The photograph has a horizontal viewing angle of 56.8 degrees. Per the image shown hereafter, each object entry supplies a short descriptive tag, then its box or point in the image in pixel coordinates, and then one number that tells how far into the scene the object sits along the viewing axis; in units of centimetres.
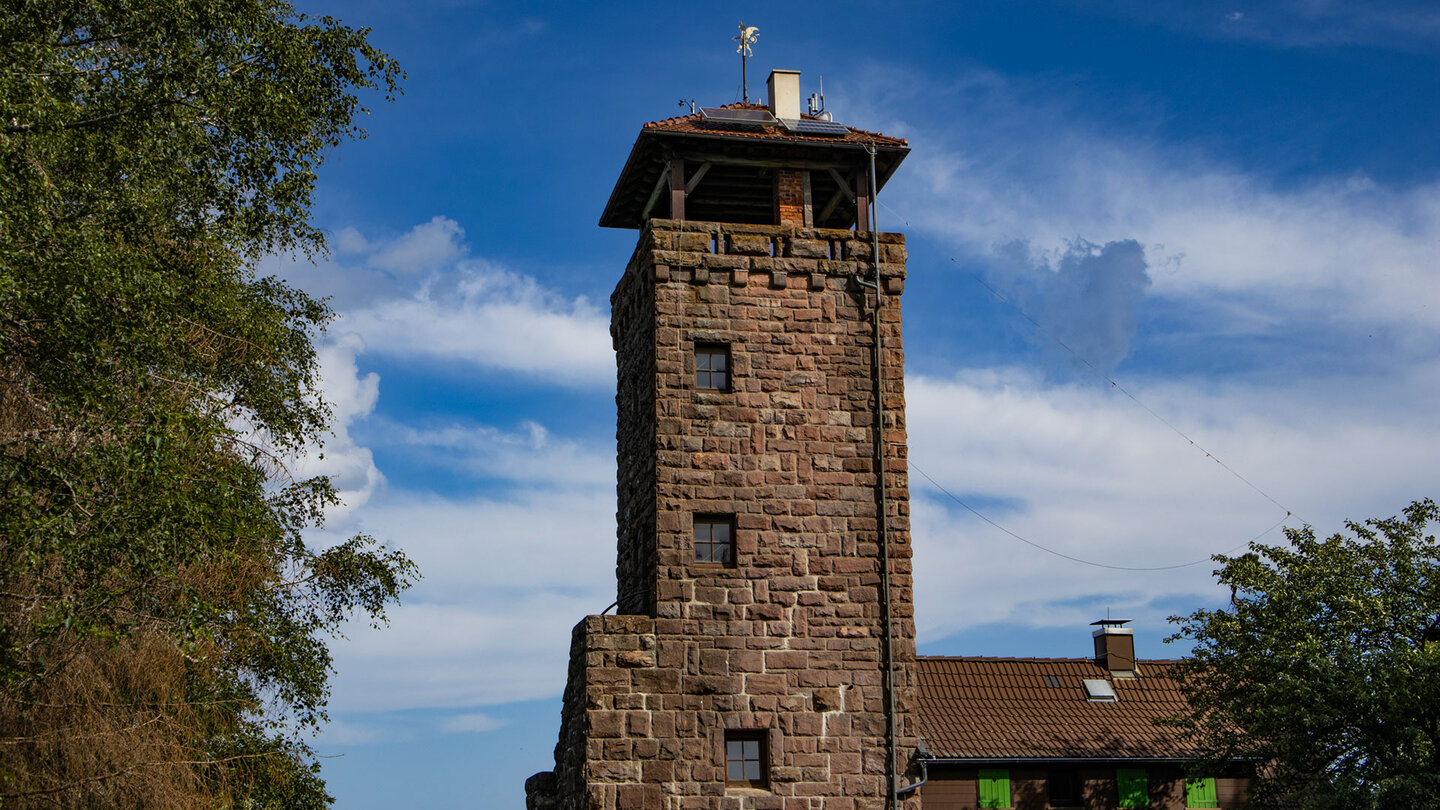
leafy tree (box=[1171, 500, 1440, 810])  2069
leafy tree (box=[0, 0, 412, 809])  1247
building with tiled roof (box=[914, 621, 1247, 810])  2558
